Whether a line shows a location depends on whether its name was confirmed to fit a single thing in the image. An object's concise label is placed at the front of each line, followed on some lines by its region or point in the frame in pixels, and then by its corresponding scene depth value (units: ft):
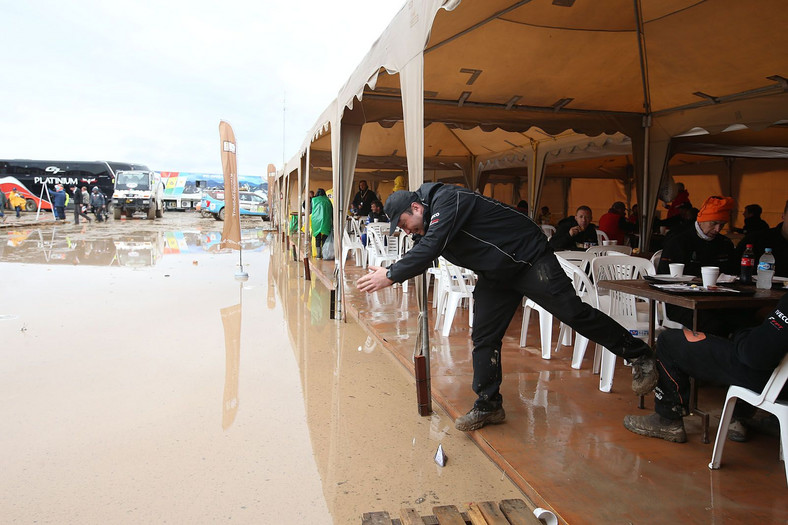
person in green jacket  34.04
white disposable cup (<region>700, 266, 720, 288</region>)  9.11
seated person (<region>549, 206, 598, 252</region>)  18.07
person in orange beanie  11.07
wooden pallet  6.52
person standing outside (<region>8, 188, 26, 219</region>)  87.39
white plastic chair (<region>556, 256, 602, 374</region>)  12.40
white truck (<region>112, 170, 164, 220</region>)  87.71
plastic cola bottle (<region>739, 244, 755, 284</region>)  10.19
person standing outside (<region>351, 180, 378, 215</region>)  39.20
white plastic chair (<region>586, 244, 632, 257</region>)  16.40
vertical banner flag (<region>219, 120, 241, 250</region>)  28.63
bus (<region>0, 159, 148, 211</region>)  95.45
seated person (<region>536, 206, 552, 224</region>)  37.88
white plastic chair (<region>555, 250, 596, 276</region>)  15.64
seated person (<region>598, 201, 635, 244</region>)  24.99
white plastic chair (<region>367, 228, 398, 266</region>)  27.12
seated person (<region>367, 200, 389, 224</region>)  34.91
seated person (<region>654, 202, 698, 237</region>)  24.30
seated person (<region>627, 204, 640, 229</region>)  37.42
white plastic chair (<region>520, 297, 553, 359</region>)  13.50
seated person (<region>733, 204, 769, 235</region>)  23.41
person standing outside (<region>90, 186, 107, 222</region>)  86.69
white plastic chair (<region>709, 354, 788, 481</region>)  6.68
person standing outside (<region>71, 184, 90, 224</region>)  79.47
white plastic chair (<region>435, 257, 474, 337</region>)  15.85
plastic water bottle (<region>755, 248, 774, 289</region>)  9.52
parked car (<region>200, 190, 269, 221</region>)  99.09
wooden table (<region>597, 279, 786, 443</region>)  8.29
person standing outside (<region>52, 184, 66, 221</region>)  84.07
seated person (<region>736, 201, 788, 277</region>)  11.96
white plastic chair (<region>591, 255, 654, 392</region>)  11.33
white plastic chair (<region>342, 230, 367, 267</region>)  32.92
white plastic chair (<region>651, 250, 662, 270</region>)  16.47
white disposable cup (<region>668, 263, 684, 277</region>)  10.61
